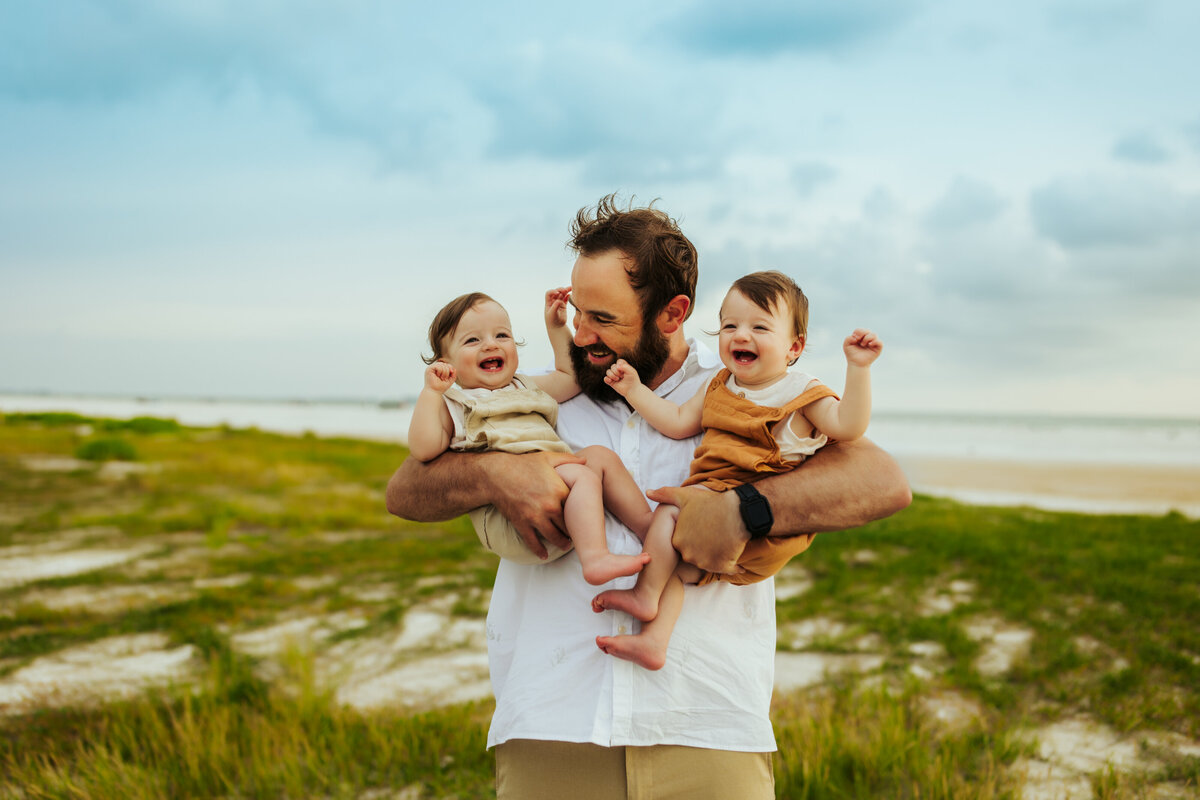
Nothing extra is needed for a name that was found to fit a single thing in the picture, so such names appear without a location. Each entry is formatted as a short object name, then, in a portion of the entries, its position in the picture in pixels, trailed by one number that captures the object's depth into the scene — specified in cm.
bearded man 189
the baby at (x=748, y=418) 191
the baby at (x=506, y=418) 201
